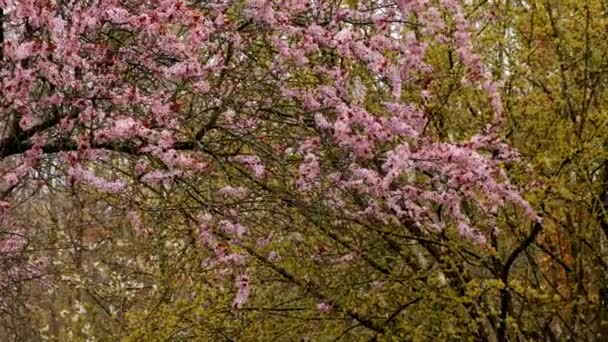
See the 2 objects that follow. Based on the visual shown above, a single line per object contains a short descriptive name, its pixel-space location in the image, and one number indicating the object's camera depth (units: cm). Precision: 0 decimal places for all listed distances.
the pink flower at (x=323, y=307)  1600
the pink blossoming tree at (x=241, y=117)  1001
